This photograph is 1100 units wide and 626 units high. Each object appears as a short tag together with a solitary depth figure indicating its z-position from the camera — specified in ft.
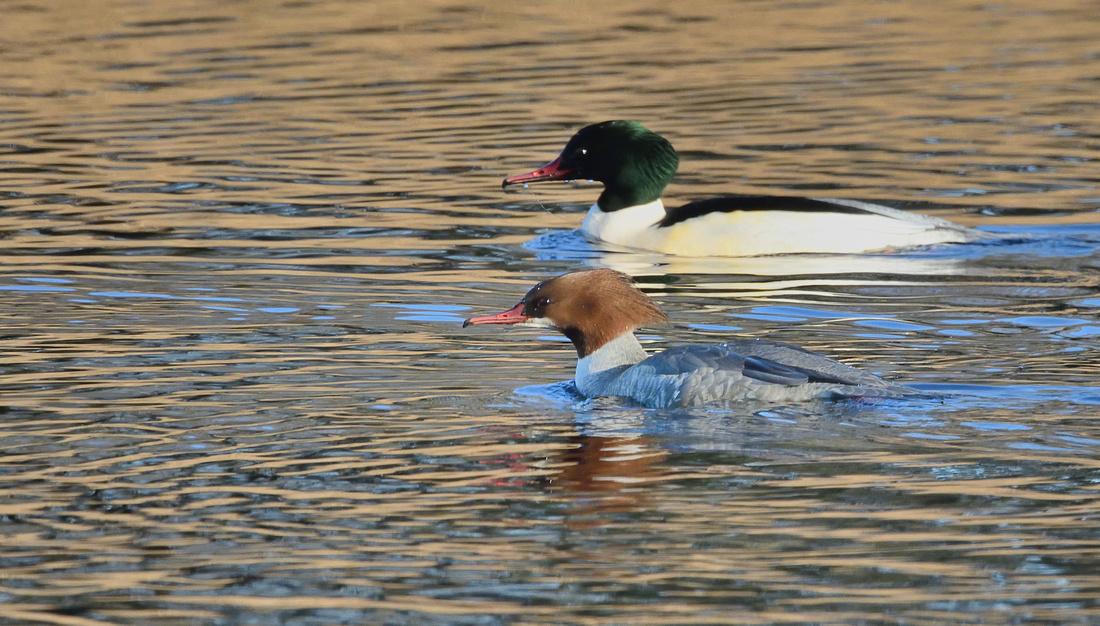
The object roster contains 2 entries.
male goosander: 86.94
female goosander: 53.42
